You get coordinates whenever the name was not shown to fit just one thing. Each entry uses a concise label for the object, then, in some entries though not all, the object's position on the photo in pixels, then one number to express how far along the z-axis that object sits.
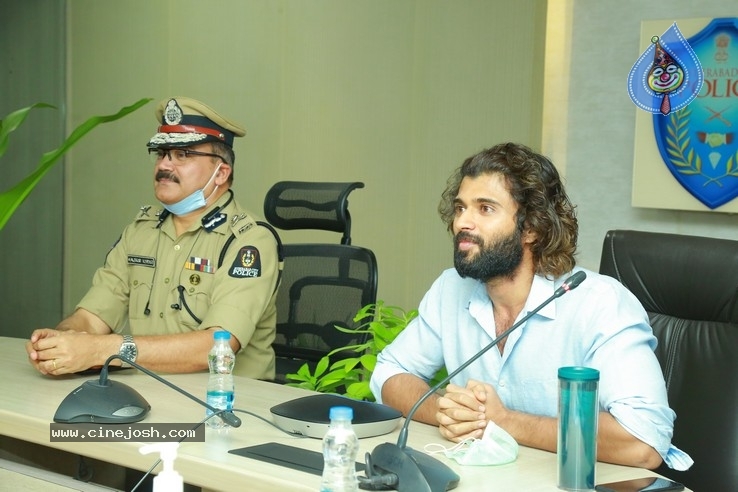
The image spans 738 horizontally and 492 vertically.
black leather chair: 3.50
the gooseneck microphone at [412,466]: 2.87
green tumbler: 2.95
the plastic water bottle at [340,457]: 2.73
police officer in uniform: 4.21
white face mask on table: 3.10
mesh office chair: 4.58
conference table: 3.01
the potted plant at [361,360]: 4.07
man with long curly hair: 3.25
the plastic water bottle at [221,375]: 3.43
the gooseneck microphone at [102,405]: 3.32
